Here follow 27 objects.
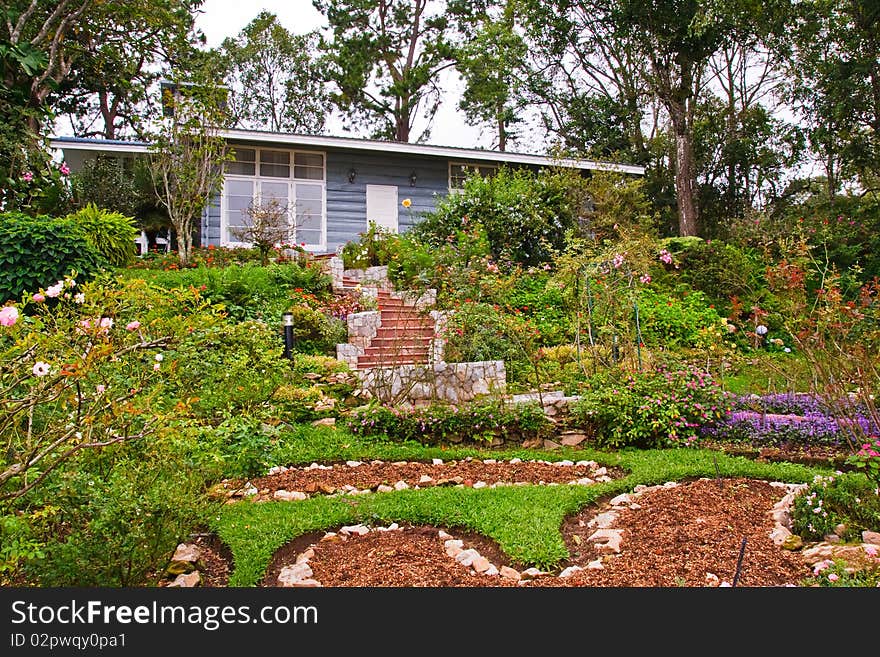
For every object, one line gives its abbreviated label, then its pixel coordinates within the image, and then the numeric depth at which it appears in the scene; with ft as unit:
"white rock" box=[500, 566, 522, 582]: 9.75
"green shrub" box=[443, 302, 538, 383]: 24.32
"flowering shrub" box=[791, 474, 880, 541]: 10.85
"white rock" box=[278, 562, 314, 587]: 9.75
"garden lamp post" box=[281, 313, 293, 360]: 24.37
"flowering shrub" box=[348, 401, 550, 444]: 19.86
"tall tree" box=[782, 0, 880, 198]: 45.60
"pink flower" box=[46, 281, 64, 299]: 7.67
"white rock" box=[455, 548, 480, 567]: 10.40
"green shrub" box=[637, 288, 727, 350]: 31.24
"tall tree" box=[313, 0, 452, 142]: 72.08
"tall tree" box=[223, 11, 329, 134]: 78.48
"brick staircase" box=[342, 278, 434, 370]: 25.70
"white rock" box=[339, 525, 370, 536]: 11.92
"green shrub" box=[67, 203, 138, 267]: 29.99
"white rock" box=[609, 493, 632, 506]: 13.80
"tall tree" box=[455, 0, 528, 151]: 65.36
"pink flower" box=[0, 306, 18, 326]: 6.65
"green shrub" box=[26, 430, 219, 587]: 8.06
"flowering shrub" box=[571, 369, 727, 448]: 19.43
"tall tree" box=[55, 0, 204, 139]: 49.96
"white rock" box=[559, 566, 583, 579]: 9.74
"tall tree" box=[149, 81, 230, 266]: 34.35
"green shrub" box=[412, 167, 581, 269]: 38.24
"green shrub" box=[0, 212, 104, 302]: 23.00
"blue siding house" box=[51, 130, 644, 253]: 42.75
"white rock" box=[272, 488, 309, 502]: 14.06
